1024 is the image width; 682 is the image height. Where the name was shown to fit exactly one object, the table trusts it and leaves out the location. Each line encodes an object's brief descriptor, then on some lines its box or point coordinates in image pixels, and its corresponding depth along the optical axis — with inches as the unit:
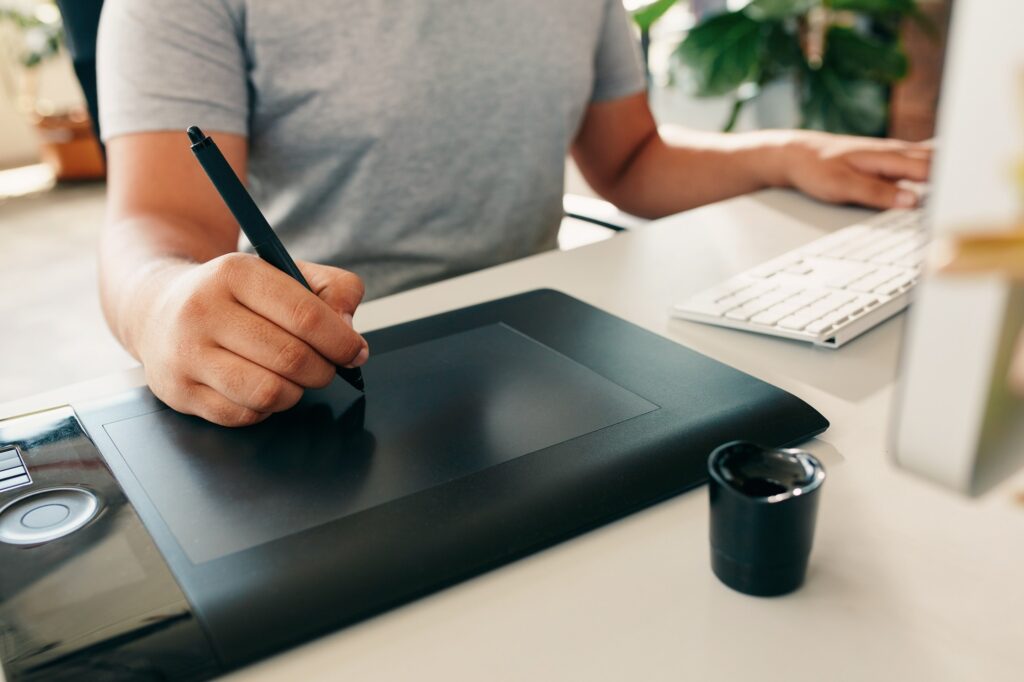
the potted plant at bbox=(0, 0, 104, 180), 166.2
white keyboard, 25.3
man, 33.0
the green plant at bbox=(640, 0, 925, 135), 75.7
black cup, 14.5
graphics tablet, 14.6
